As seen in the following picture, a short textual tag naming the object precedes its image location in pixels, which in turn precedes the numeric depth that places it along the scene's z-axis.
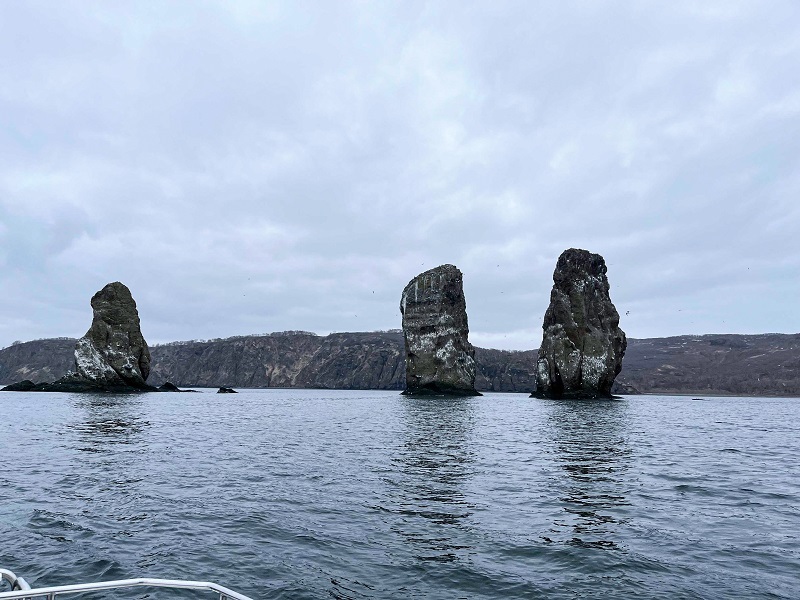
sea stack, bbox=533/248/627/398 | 93.25
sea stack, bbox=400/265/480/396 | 111.94
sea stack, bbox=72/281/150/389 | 101.25
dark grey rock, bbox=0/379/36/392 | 116.56
